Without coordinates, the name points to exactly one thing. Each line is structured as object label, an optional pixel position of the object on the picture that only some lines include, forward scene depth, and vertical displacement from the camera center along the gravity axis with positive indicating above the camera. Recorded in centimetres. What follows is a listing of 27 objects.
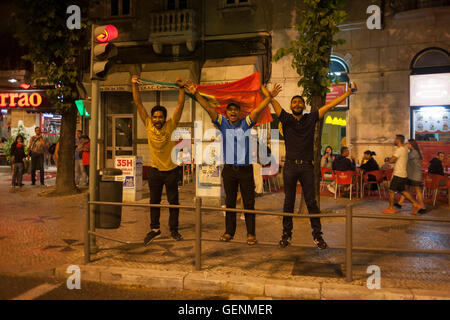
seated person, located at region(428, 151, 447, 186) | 1046 -19
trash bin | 554 -70
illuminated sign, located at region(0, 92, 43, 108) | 2219 +337
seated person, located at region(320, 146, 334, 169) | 1252 -3
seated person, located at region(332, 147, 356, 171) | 1148 -8
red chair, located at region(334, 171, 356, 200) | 1117 -48
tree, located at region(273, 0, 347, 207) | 806 +234
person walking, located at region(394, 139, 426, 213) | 930 -15
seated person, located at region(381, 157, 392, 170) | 1275 -20
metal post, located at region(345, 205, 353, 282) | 444 -96
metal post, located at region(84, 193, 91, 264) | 514 -107
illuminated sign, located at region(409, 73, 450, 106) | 1361 +252
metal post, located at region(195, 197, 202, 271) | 481 -96
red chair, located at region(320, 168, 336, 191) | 1161 -44
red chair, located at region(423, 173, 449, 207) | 1025 -56
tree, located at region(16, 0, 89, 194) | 1090 +318
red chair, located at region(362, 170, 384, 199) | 1169 -47
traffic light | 579 +161
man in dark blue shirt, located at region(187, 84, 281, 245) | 573 +4
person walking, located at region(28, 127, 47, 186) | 1407 +19
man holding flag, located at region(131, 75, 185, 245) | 600 -1
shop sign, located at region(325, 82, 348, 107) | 1510 +266
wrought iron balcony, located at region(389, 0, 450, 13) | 1358 +552
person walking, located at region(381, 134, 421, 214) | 911 -24
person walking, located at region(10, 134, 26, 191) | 1319 +4
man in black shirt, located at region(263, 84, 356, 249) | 562 +13
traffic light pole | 570 +12
